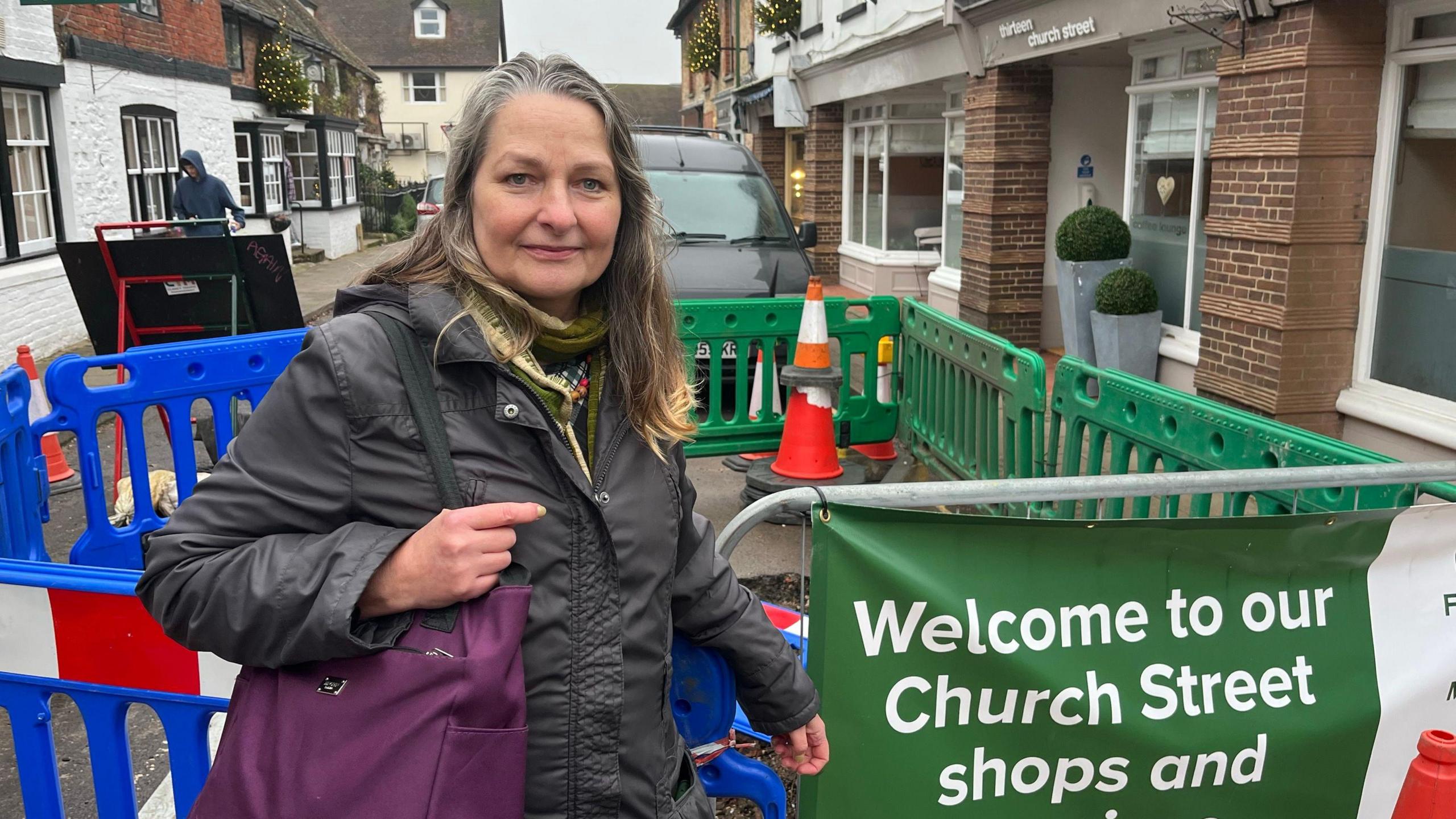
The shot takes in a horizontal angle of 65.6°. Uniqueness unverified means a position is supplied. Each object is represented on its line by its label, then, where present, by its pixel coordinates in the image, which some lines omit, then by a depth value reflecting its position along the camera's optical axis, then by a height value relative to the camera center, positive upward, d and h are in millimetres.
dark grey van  8266 -210
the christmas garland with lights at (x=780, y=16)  19875 +3114
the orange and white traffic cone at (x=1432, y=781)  1938 -999
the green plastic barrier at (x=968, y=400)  4492 -942
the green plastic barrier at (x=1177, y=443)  2734 -703
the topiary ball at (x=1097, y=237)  9703 -375
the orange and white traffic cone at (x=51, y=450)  6887 -1602
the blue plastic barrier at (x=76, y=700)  2250 -1017
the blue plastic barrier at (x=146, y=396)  4500 -825
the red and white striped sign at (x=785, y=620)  3379 -1277
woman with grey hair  1423 -363
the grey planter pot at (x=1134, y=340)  9125 -1176
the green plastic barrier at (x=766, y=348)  6582 -897
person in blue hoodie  15039 -8
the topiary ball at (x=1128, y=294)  9109 -801
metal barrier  2184 -596
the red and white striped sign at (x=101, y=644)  2248 -884
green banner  2172 -924
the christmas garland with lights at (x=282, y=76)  23078 +2434
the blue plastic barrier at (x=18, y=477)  4172 -1036
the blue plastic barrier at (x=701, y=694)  2023 -893
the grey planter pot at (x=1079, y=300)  9727 -920
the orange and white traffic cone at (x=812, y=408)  5949 -1131
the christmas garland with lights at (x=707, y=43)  29156 +3912
